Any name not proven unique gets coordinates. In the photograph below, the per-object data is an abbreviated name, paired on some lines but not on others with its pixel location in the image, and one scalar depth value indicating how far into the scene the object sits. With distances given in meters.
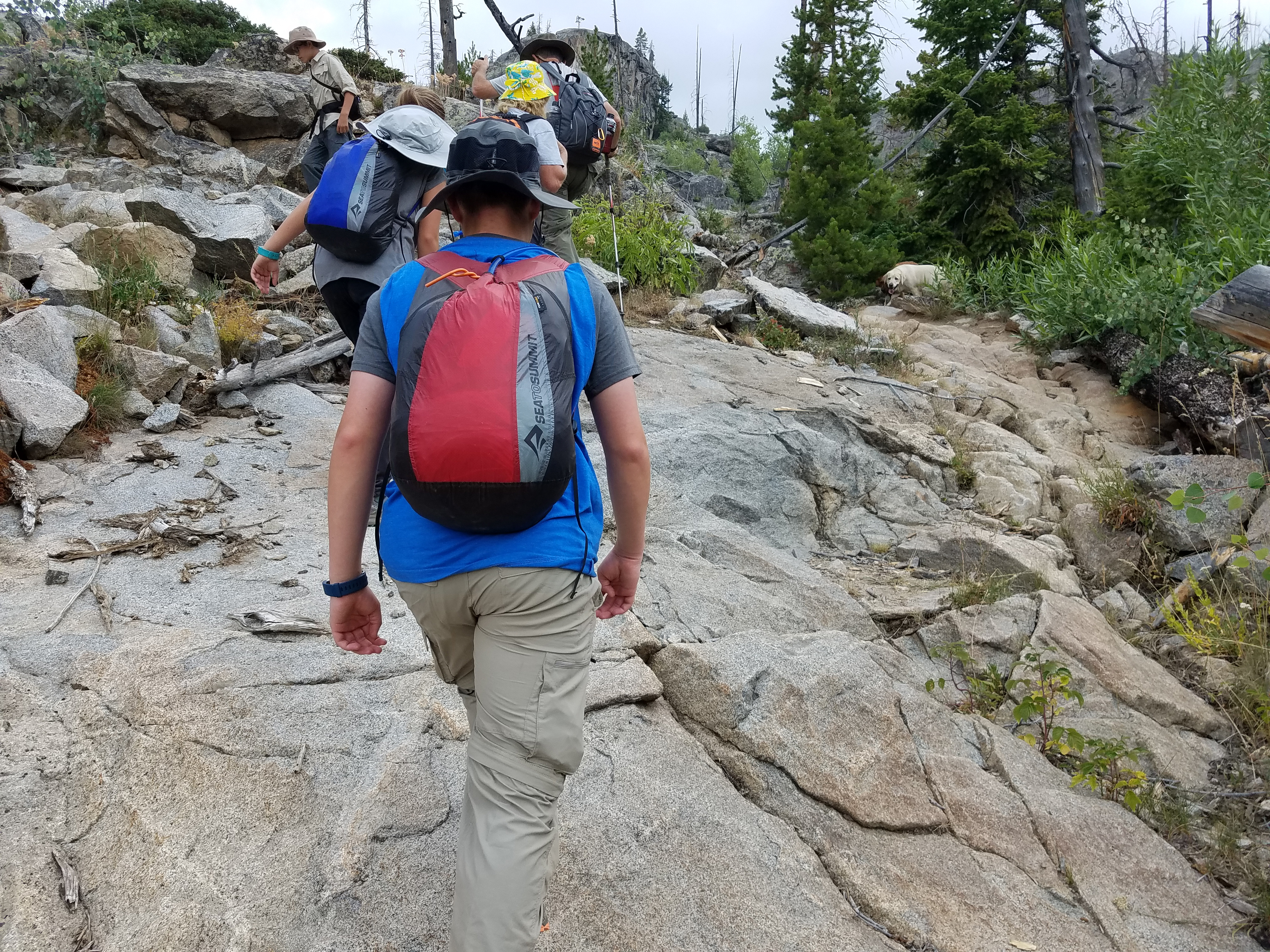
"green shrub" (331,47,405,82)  19.19
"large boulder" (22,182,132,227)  8.61
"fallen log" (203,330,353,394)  6.57
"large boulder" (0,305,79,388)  5.55
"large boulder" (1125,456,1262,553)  6.11
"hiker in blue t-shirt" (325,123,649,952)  1.65
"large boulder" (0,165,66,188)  10.61
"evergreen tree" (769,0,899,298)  14.48
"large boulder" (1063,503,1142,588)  6.08
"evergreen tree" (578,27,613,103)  18.06
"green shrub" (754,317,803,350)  9.81
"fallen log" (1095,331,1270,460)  6.77
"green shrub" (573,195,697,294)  10.61
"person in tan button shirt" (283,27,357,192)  4.59
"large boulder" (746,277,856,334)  10.19
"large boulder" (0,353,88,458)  5.03
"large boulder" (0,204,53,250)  7.21
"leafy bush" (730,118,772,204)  29.47
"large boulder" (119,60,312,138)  14.74
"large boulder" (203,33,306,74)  18.19
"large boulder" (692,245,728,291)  11.63
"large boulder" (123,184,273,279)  8.51
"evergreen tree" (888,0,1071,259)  14.76
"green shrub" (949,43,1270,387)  8.16
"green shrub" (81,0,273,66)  19.34
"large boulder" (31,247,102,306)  6.59
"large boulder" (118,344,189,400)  6.09
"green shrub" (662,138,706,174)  33.34
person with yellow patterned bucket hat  4.67
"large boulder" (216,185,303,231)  9.90
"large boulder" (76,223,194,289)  7.65
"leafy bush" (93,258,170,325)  6.73
